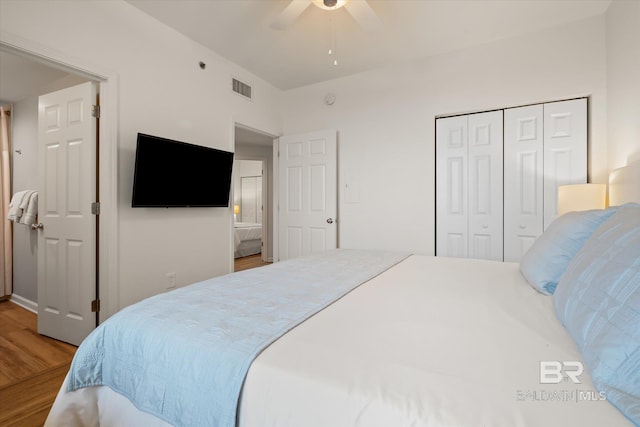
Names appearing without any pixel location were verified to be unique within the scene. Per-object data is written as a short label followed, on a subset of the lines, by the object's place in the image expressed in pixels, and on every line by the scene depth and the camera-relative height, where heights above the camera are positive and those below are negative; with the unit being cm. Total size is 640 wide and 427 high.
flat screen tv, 250 +35
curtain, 367 -15
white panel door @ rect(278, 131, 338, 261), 389 +25
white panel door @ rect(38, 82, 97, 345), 244 -3
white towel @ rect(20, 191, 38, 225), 311 +1
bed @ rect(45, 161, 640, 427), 63 -38
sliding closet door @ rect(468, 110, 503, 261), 309 +30
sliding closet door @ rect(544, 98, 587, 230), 276 +62
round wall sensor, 395 +151
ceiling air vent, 359 +152
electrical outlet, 285 -66
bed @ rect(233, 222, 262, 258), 653 -63
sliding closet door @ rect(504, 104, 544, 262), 292 +35
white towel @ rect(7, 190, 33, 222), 321 +5
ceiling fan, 209 +145
